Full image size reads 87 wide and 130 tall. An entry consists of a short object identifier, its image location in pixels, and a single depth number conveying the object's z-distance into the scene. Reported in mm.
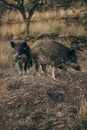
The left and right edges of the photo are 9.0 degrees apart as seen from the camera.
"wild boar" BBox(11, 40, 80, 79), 11594
